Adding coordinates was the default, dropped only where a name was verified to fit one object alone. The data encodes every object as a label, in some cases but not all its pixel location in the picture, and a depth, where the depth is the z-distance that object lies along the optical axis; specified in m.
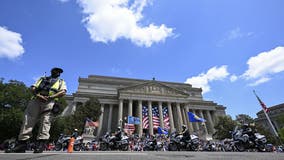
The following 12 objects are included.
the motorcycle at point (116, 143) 13.44
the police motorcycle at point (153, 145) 15.87
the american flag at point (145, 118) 40.27
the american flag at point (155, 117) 40.62
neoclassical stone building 43.74
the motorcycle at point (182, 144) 12.52
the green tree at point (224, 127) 37.07
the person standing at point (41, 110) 4.75
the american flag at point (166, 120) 40.94
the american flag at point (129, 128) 28.88
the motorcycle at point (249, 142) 10.41
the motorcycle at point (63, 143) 13.86
